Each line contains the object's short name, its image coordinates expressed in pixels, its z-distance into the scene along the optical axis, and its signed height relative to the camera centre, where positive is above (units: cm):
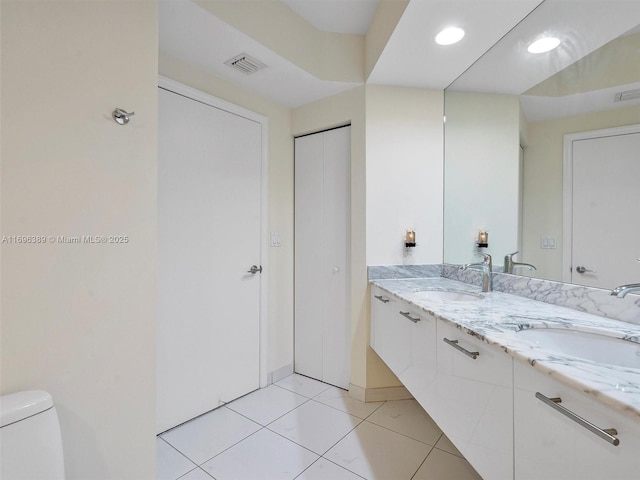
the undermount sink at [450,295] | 169 -36
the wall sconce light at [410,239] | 207 -2
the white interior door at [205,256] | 176 -14
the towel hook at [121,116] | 111 +46
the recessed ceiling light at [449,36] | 156 +111
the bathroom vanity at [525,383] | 58 -40
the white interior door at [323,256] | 227 -17
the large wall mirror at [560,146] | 112 +45
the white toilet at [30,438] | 78 -57
